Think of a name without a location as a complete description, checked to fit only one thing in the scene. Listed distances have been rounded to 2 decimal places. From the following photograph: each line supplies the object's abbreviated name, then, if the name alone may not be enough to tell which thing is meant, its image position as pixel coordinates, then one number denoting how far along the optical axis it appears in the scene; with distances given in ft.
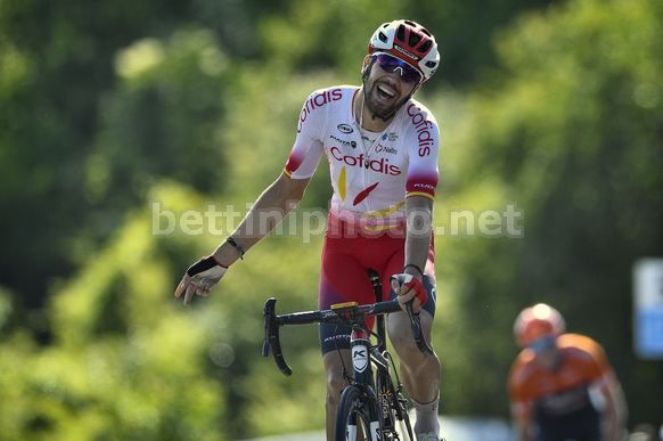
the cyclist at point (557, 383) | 94.73
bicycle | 61.05
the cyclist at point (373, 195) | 64.23
